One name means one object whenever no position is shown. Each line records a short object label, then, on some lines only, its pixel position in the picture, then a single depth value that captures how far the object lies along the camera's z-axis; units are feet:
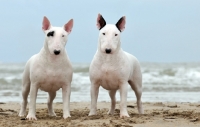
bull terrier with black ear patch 26.10
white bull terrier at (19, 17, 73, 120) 25.41
